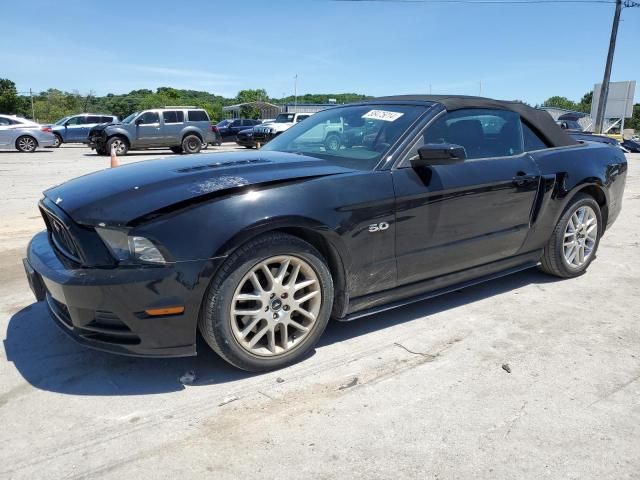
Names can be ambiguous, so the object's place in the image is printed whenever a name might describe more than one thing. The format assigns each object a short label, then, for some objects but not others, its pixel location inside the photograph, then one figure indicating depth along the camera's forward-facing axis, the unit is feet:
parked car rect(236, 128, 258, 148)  77.41
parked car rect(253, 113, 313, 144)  76.48
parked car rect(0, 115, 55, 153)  63.82
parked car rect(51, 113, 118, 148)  79.10
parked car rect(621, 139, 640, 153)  89.70
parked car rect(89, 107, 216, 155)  63.46
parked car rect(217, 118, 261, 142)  102.12
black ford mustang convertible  8.11
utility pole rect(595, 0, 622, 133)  89.76
